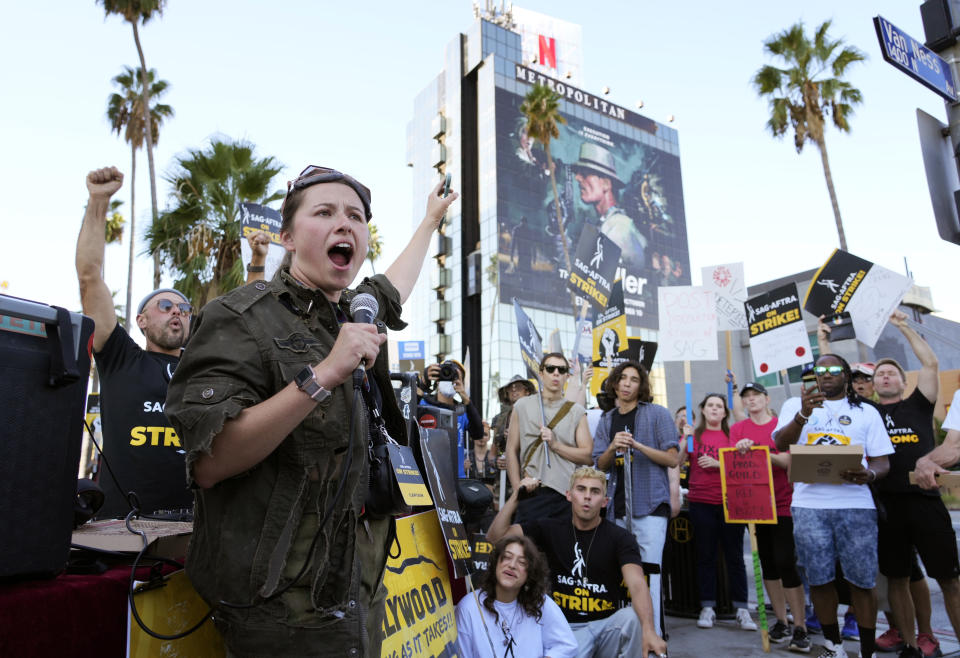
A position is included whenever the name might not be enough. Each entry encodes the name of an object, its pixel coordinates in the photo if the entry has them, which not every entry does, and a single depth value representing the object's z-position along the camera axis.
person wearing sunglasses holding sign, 5.53
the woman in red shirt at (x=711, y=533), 6.29
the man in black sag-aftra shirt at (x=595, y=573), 4.18
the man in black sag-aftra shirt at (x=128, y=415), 2.66
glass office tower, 53.16
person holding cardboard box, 4.75
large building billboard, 54.69
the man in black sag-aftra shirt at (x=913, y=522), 4.86
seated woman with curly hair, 3.93
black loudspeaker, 1.34
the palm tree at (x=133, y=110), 21.50
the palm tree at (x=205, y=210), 12.16
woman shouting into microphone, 1.30
